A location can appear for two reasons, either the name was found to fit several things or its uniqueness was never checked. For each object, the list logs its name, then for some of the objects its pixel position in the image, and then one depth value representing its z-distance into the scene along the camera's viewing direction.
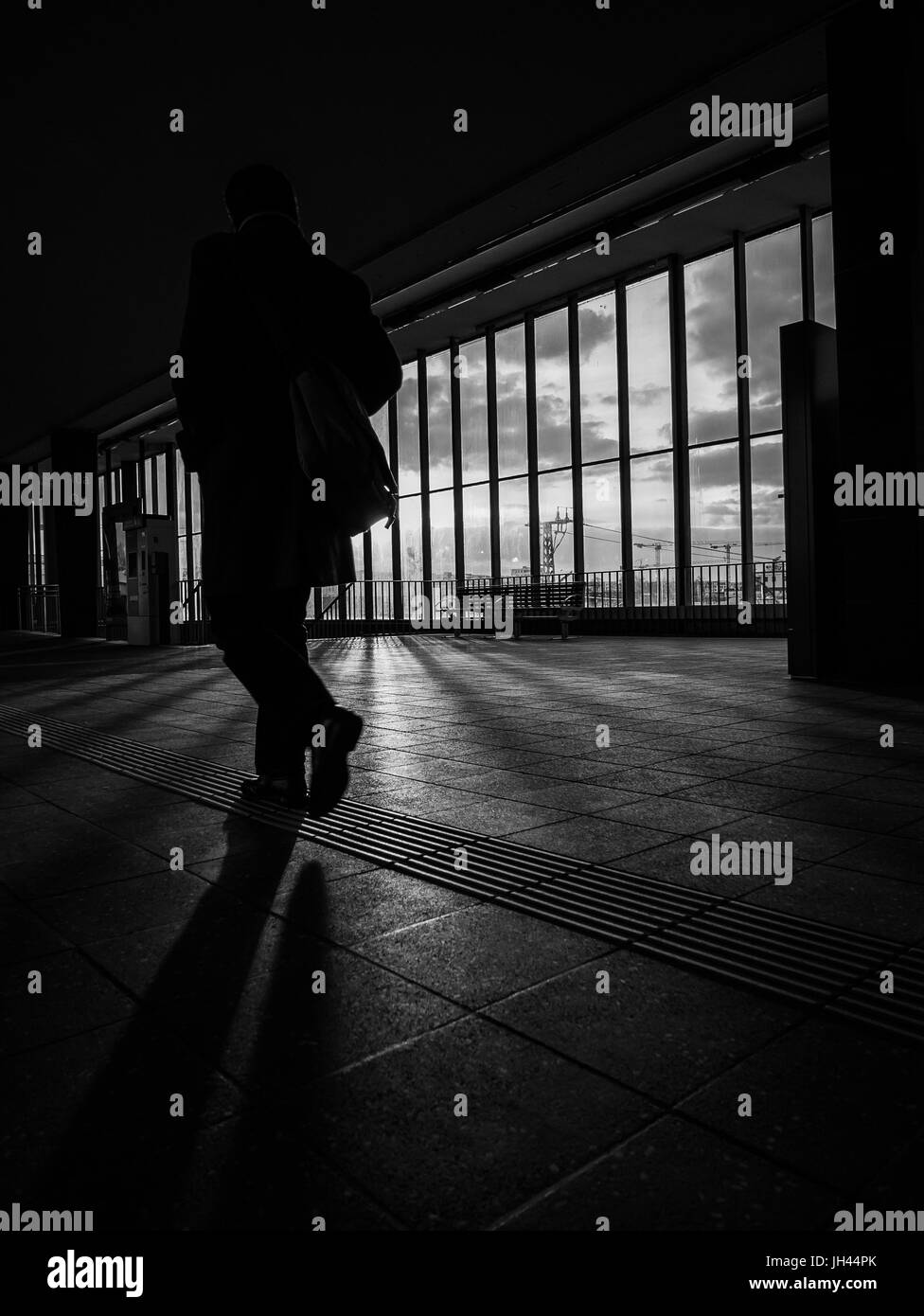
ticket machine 16.70
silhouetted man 2.76
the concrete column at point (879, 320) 6.92
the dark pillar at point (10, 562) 26.73
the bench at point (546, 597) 17.27
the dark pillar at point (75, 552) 22.31
